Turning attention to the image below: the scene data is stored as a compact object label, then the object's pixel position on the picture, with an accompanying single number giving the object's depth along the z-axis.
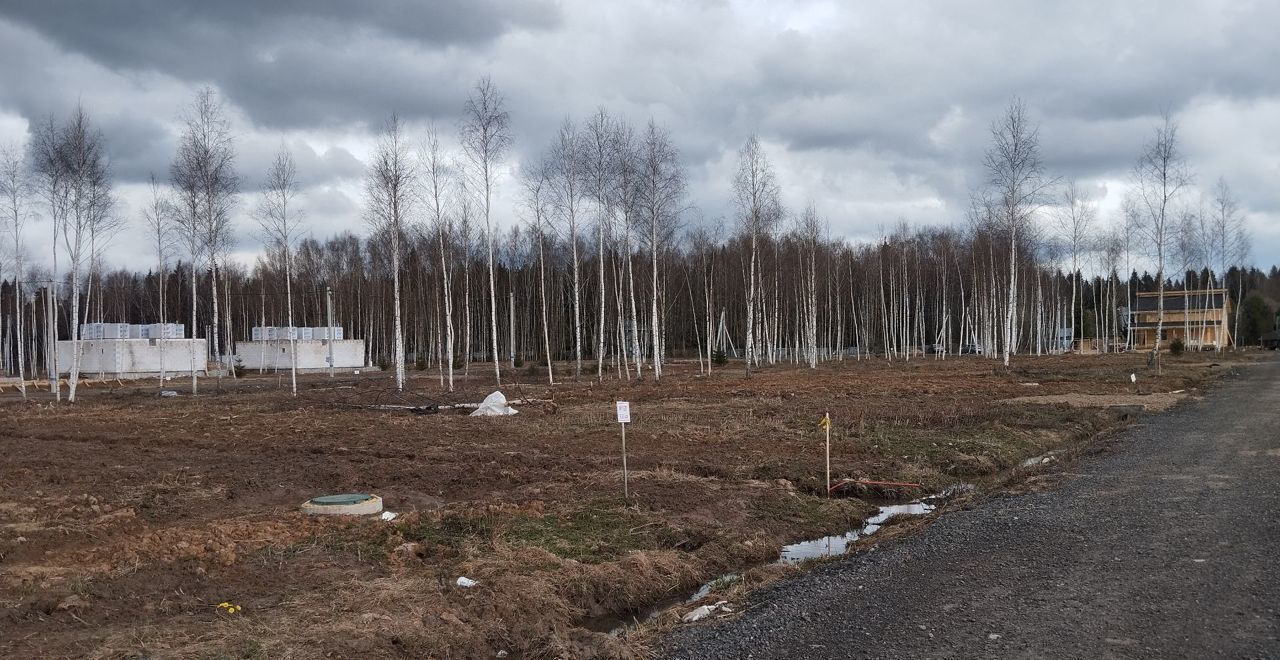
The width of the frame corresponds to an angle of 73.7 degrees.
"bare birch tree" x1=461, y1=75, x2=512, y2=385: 36.47
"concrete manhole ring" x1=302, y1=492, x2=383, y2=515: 11.54
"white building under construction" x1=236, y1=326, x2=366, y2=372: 61.75
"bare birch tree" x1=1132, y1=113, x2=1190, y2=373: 40.25
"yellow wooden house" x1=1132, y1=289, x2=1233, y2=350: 81.81
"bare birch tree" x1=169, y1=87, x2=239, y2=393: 38.47
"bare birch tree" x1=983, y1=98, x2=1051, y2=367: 38.38
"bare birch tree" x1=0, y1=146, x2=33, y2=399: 41.28
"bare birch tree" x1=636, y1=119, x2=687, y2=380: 39.81
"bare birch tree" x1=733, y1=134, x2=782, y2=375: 40.75
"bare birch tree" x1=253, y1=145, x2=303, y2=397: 42.03
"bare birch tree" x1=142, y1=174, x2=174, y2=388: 44.38
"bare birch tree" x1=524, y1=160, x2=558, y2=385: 41.24
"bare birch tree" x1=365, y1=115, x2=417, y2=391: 35.28
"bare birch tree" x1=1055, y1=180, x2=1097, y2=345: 63.72
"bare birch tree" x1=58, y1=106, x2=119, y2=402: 34.22
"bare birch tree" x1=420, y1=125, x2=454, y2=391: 34.81
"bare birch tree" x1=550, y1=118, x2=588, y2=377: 40.12
